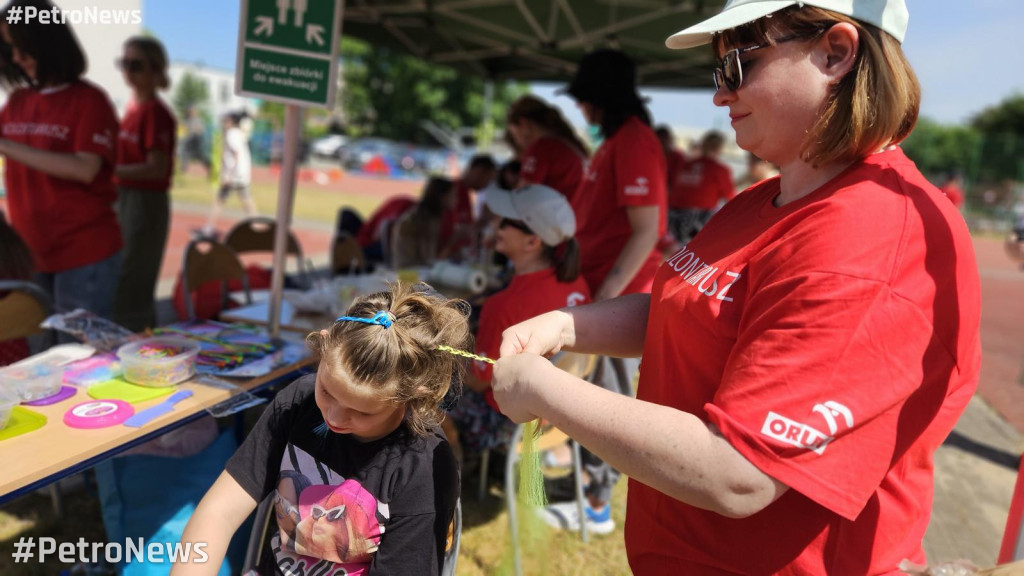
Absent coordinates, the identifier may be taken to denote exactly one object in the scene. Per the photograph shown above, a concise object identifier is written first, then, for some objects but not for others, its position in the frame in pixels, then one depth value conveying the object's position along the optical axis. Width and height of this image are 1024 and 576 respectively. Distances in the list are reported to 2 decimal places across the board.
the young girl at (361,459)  1.46
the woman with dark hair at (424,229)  5.04
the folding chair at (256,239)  4.46
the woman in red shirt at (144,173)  4.00
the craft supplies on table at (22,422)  1.63
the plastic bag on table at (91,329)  2.22
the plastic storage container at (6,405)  1.63
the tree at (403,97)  40.75
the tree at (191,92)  53.52
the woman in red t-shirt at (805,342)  0.80
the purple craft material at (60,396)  1.83
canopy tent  6.17
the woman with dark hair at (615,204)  2.77
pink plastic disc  1.74
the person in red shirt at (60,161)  2.81
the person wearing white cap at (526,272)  2.50
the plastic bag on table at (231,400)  1.94
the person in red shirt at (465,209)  5.62
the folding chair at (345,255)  4.86
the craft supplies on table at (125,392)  1.91
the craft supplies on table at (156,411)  1.77
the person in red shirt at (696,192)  7.70
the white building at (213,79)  57.37
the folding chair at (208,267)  3.49
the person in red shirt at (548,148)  3.99
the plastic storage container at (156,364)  2.00
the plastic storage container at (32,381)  1.81
